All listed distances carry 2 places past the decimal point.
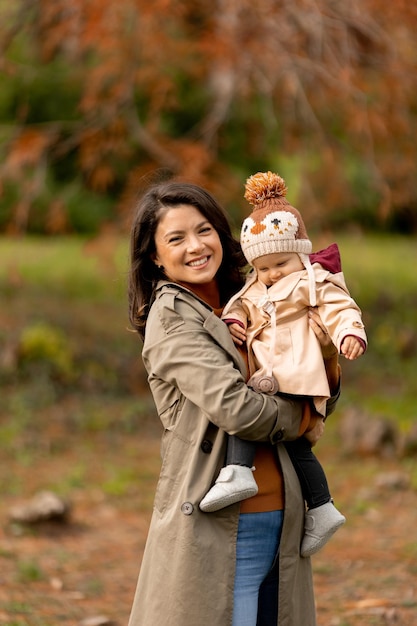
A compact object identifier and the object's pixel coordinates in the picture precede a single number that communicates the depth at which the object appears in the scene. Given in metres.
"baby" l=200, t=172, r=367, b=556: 4.72
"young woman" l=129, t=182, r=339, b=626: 4.77
